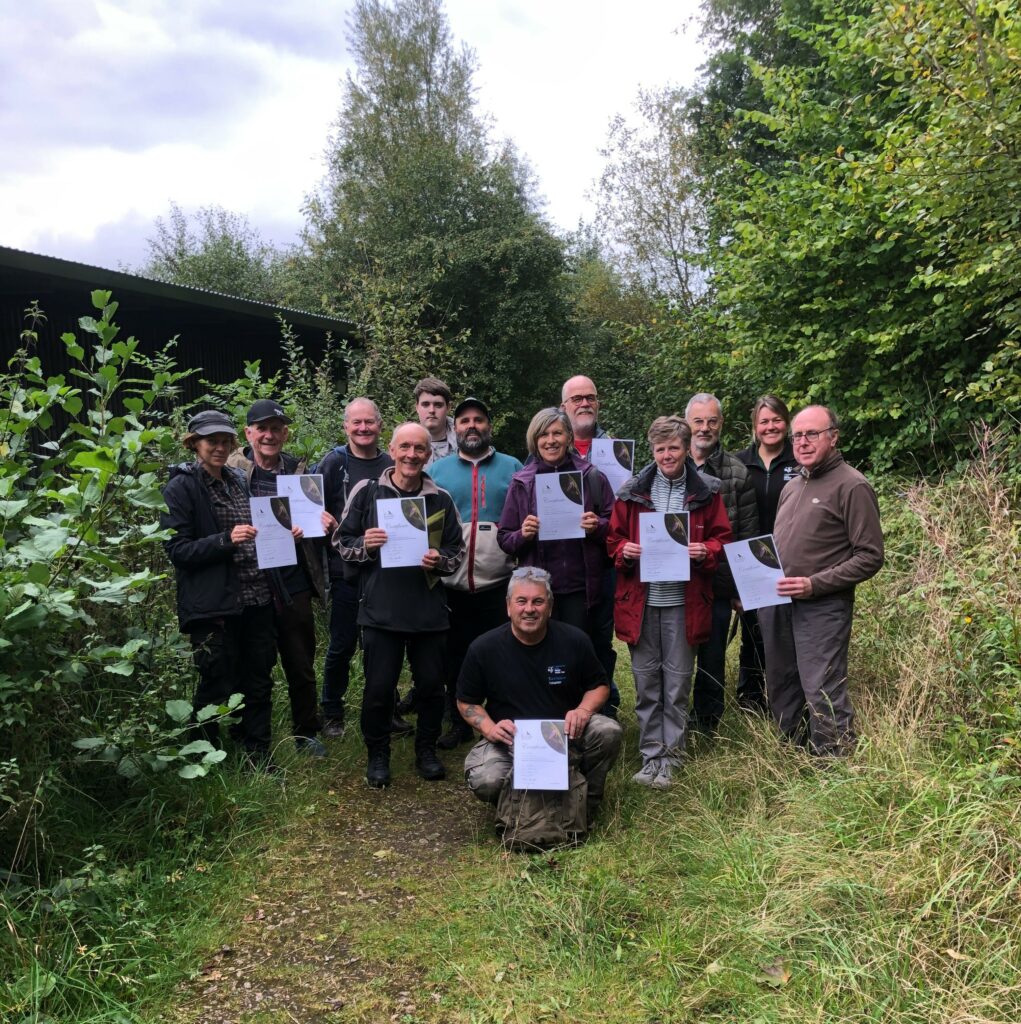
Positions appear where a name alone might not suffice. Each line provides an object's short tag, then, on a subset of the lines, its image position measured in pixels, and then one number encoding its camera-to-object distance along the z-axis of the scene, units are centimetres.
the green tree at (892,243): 520
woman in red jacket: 434
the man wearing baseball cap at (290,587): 467
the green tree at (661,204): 2011
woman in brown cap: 409
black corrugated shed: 803
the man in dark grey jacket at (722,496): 476
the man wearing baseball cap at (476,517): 486
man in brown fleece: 378
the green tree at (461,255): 1992
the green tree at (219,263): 2531
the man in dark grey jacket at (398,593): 443
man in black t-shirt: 389
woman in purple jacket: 451
